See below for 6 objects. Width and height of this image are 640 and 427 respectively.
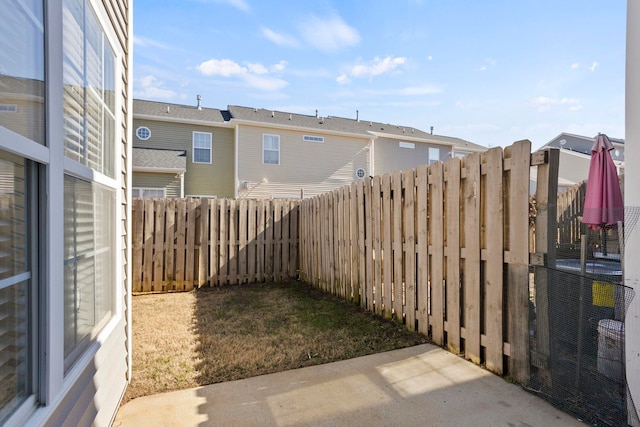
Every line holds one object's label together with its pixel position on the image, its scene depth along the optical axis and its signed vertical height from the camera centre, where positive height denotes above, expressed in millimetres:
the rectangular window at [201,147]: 13328 +2709
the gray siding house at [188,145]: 12336 +2739
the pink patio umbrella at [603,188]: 3018 +212
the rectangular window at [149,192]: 12097 +819
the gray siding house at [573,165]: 18219 +2592
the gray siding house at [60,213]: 1171 +6
